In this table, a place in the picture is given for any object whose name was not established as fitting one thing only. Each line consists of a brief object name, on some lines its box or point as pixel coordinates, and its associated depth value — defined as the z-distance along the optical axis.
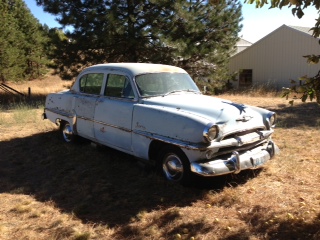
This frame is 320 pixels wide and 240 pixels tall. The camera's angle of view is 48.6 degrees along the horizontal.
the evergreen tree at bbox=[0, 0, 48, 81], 20.73
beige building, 25.62
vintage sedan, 4.41
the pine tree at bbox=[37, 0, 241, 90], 15.35
